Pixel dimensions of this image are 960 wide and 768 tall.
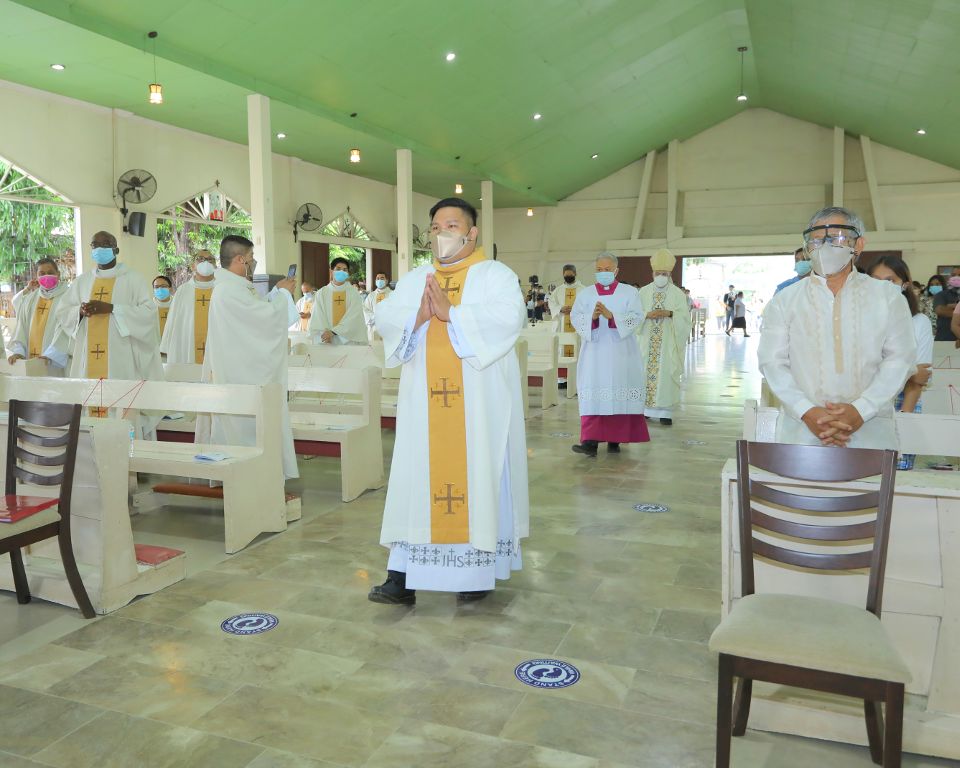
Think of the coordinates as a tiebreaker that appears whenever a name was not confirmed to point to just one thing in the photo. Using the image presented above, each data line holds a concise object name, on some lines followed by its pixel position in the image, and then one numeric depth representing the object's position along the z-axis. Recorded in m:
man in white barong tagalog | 2.78
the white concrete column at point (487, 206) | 17.73
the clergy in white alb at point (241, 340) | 5.15
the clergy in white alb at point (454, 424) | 3.37
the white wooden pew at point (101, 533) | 3.45
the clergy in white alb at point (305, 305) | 13.55
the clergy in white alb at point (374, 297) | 14.02
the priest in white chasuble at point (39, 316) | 7.19
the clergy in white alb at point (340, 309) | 9.77
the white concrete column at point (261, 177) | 9.98
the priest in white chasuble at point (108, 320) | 6.02
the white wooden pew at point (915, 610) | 2.26
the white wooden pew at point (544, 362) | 9.73
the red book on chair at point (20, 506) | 3.08
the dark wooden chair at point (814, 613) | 1.84
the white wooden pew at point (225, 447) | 4.37
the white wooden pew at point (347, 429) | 5.41
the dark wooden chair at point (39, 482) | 3.13
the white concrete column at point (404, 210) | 13.70
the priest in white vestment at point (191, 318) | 7.08
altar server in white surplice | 6.81
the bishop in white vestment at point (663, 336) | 8.54
